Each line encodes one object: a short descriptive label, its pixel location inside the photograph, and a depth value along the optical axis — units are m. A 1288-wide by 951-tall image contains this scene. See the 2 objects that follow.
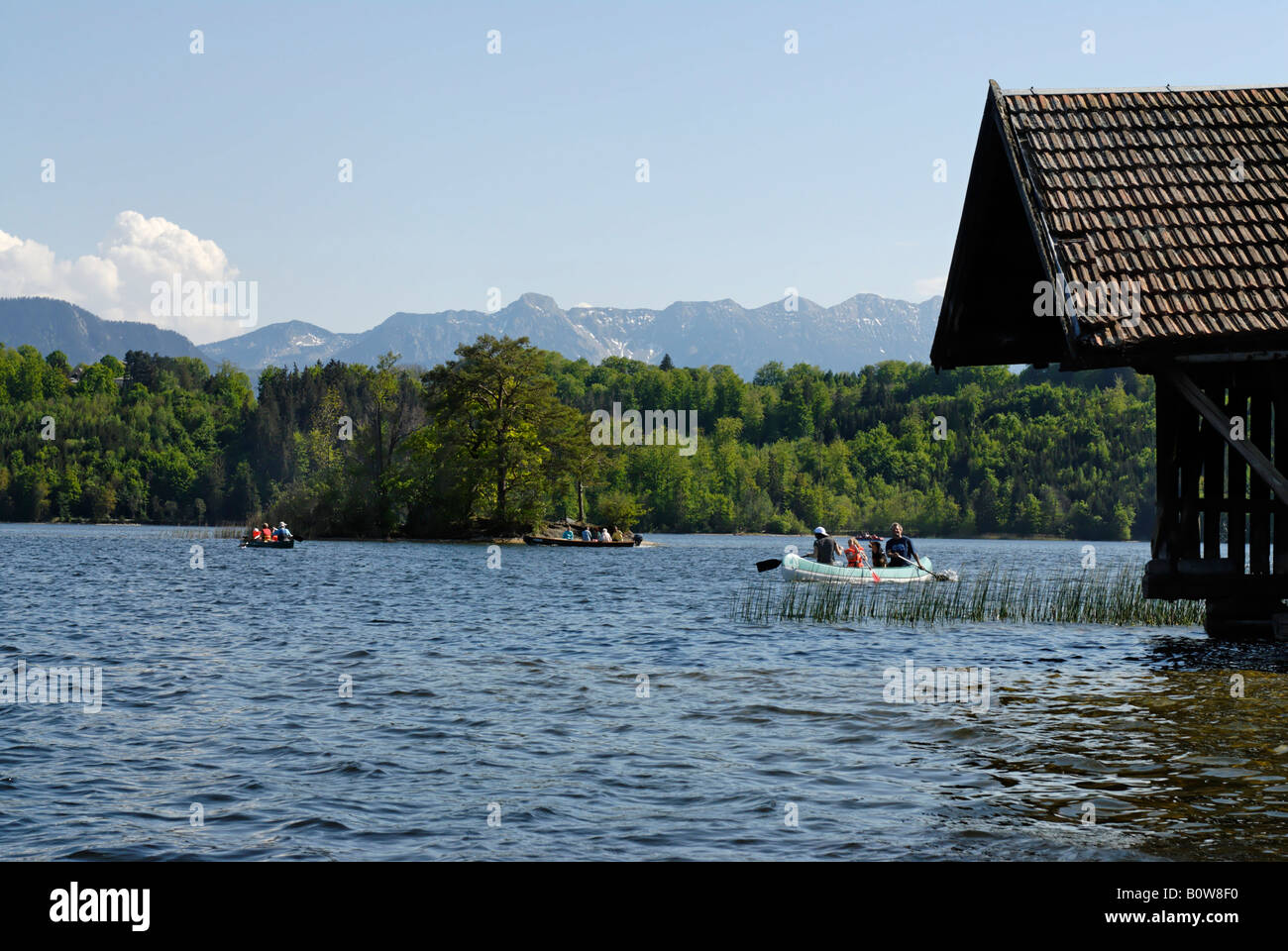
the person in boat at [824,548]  41.06
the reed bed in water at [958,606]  26.47
